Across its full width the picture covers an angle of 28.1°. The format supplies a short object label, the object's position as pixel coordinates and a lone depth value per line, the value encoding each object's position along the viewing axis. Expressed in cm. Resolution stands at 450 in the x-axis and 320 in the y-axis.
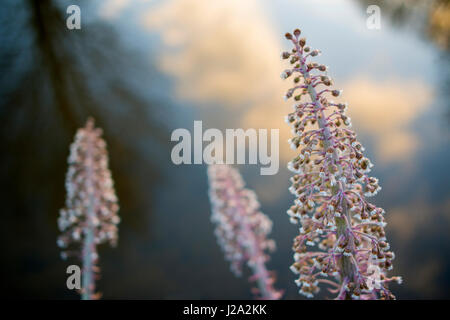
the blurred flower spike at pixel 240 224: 98
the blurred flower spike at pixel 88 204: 99
